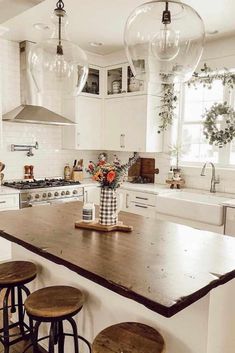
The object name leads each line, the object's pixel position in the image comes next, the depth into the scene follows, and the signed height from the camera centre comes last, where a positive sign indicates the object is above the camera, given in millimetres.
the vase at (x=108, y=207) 2207 -408
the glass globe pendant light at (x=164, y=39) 1477 +556
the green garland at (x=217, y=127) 3881 +352
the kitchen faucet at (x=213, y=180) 3997 -357
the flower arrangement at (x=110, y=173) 2199 -163
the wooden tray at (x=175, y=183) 4239 -432
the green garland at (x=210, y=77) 3844 +963
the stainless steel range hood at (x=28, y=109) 3953 +516
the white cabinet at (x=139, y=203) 3957 -682
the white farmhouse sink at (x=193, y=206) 3303 -616
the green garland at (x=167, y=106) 4387 +652
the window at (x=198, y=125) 4039 +381
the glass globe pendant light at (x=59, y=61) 2012 +596
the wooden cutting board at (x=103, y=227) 2166 -540
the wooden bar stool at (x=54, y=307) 1627 -849
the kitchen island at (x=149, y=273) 1339 -571
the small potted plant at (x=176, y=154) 4320 -34
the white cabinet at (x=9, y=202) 3590 -628
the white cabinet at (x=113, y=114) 4359 +530
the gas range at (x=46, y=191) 3789 -542
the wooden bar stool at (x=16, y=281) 1979 -845
